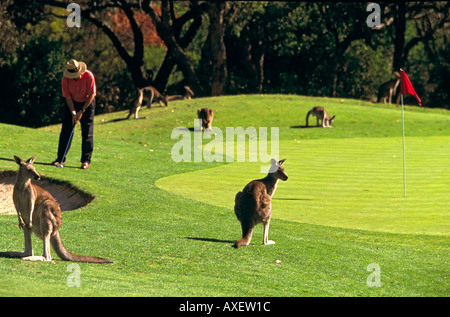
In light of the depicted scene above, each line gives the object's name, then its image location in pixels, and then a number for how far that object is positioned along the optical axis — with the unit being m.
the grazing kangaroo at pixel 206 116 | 31.90
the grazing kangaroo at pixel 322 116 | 33.38
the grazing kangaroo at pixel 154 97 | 37.25
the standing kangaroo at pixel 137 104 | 35.41
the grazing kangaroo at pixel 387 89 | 41.59
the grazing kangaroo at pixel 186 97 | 41.47
